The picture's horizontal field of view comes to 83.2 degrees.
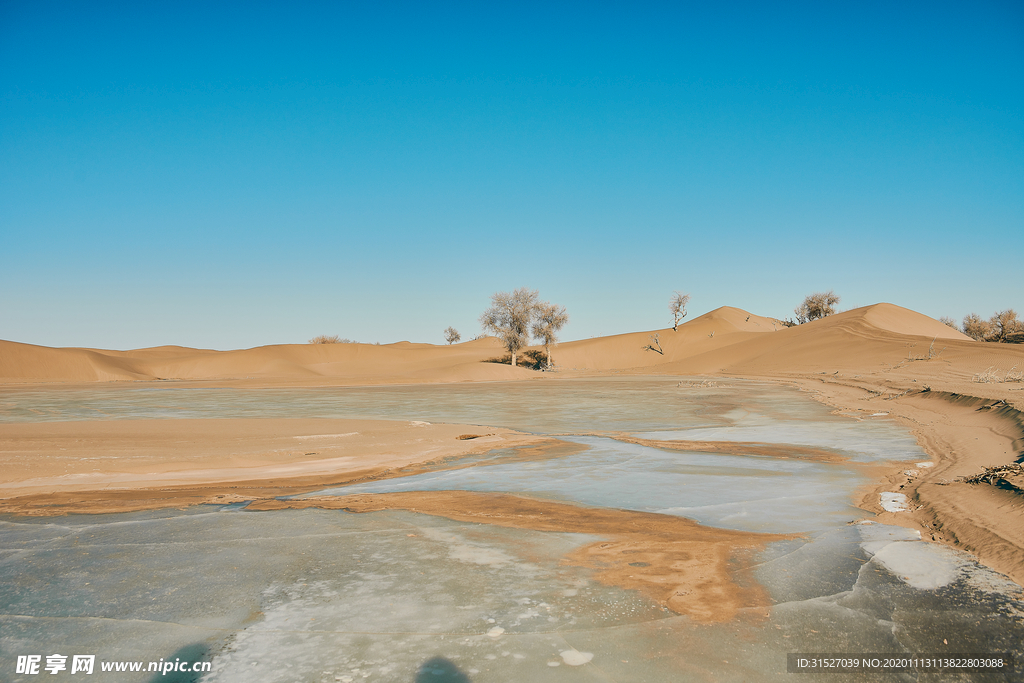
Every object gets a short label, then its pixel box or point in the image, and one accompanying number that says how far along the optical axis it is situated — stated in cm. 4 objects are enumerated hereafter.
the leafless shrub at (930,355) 2732
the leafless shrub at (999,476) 611
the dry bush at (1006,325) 3691
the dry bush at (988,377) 1820
